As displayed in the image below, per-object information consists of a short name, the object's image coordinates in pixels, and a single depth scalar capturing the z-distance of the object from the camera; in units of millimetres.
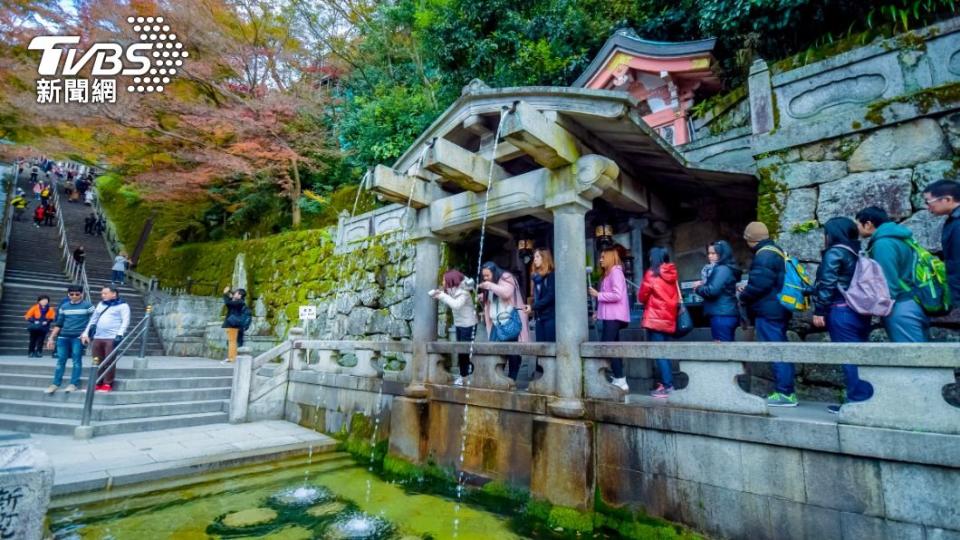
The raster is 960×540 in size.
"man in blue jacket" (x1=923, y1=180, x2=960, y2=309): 3496
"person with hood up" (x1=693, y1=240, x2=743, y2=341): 4812
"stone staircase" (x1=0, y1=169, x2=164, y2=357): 14193
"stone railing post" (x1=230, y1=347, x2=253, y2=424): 8328
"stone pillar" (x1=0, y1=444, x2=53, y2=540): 2770
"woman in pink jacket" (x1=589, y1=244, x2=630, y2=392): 5438
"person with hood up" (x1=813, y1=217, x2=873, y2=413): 3918
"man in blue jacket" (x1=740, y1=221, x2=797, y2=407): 4398
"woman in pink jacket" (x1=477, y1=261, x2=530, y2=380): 6051
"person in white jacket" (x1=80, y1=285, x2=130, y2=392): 8008
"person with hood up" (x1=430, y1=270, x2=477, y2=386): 6543
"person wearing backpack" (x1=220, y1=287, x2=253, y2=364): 11148
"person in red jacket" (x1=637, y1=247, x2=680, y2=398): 5211
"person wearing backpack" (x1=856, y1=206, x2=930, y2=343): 3637
